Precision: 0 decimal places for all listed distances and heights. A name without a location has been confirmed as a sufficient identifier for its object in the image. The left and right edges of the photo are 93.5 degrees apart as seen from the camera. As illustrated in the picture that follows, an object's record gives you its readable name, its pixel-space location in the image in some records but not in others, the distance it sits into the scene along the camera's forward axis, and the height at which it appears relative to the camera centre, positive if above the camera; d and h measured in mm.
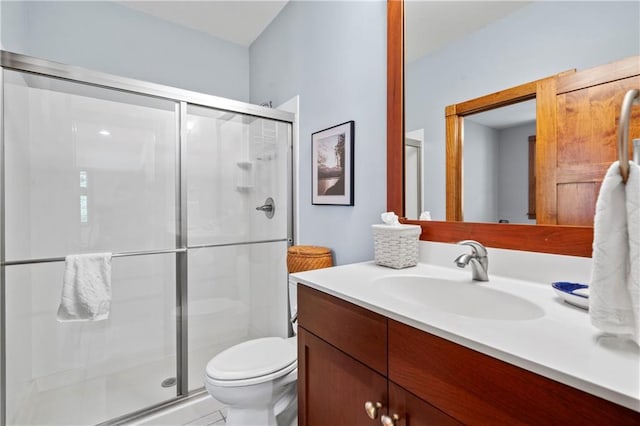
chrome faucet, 957 -153
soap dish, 694 -198
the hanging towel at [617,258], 494 -79
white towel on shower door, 1440 -358
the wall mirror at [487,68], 823 +473
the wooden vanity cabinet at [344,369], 701 -423
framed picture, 1558 +271
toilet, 1232 -699
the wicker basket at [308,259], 1622 -246
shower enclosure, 1454 -96
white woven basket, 1148 -124
